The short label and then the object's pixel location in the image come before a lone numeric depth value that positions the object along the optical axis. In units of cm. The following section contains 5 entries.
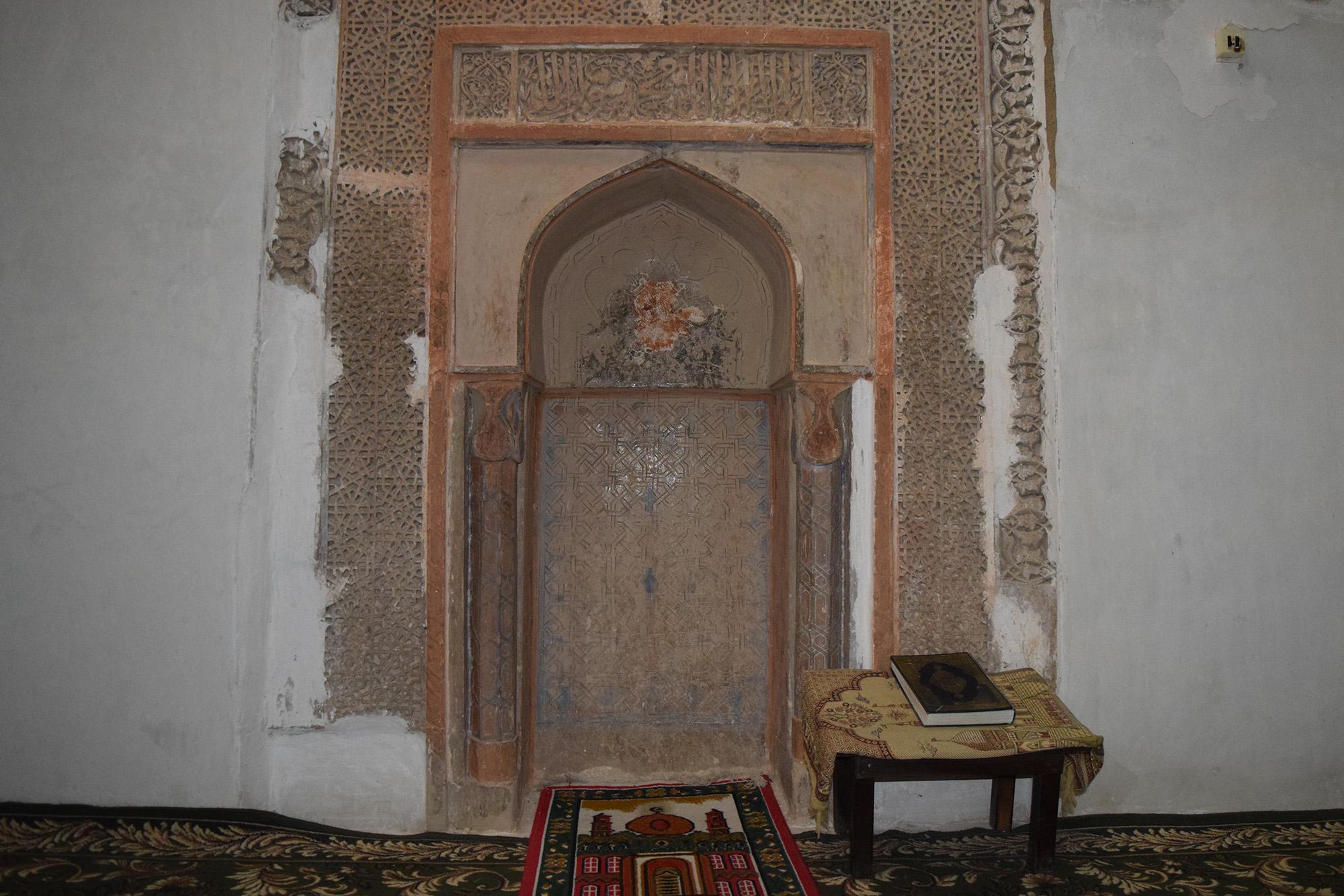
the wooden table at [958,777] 235
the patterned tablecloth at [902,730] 234
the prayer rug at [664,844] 242
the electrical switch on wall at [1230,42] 293
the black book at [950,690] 240
